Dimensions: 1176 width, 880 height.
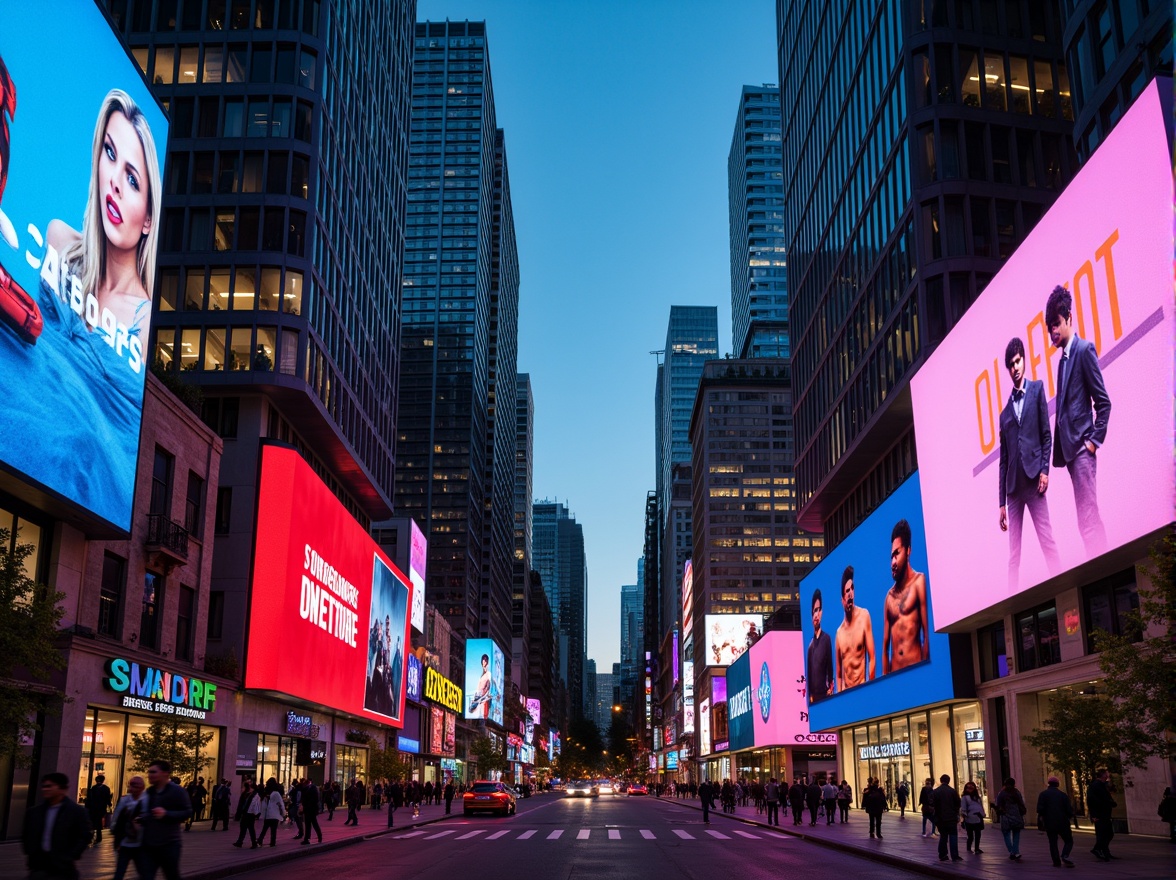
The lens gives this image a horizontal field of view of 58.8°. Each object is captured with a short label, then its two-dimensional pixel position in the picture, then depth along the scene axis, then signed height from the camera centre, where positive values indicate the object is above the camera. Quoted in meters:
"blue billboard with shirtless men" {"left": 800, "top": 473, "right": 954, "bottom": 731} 45.06 +4.27
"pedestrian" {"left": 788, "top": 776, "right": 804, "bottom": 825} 42.38 -3.62
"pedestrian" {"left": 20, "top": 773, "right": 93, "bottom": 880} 10.50 -1.21
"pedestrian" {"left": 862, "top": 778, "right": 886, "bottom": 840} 31.27 -2.81
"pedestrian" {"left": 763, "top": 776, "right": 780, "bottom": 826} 43.03 -3.66
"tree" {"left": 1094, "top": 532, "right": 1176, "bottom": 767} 19.27 +0.69
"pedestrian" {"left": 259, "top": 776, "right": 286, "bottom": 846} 27.03 -2.50
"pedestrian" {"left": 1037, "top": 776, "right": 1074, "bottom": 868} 20.83 -2.17
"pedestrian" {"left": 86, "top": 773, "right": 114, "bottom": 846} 27.84 -2.42
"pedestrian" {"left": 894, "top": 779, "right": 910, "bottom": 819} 44.38 -3.54
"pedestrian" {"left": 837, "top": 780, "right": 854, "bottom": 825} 42.19 -3.59
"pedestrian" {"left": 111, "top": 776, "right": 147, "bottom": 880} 12.78 -1.43
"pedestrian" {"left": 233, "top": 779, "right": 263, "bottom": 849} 26.57 -2.51
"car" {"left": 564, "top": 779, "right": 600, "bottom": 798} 106.62 -8.33
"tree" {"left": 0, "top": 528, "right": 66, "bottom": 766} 18.94 +1.28
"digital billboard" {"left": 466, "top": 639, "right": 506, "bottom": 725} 133.38 +4.08
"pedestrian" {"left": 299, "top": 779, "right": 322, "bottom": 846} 29.39 -2.65
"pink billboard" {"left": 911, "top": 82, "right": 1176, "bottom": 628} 23.91 +8.54
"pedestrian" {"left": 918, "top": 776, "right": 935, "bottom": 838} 27.52 -2.45
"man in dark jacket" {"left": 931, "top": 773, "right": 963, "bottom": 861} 22.48 -2.28
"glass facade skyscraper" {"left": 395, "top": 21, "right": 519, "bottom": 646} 163.62 +59.99
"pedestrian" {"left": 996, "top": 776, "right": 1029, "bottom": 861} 22.75 -2.27
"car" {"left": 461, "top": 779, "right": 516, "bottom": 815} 50.19 -4.15
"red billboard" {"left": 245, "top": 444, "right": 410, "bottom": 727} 45.53 +5.50
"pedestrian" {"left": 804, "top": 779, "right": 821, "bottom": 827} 42.69 -3.58
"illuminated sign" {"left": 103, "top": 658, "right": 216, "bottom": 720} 31.17 +0.68
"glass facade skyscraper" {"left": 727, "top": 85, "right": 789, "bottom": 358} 196.25 +67.93
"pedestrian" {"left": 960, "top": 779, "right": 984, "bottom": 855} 24.59 -2.46
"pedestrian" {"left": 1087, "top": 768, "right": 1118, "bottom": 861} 21.61 -2.12
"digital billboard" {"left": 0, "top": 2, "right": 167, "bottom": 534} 23.97 +11.37
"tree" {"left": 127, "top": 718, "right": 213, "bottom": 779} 31.33 -1.06
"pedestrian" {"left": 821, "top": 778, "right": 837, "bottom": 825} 40.96 -3.45
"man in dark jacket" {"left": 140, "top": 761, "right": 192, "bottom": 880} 12.57 -1.33
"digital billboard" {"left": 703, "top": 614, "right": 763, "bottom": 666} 135.75 +9.61
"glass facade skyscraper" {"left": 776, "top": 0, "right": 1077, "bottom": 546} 47.91 +25.34
